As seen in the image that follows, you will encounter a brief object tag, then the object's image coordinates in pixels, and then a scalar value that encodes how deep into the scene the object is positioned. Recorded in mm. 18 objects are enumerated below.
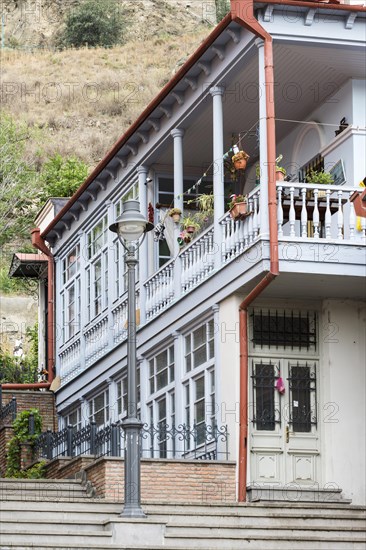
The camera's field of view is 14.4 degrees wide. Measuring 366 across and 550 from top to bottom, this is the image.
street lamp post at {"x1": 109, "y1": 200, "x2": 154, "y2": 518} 17172
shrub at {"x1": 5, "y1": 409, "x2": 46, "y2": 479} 26812
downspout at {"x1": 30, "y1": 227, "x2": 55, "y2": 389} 31797
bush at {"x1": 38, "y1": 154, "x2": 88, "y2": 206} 53031
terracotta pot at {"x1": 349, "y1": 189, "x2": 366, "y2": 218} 19688
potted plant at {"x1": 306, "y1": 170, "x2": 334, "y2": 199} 20500
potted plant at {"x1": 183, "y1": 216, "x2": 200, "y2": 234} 23469
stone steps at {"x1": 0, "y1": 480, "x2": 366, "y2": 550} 16766
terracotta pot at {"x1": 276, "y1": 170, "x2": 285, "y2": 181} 20109
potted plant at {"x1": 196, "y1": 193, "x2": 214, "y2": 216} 23219
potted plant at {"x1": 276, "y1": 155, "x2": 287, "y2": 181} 20109
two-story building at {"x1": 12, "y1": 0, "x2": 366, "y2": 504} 20016
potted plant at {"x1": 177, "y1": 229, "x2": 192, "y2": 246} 23406
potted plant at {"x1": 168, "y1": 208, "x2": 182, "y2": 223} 23781
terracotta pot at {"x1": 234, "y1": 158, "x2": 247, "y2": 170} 21359
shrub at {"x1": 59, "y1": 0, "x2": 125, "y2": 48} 93875
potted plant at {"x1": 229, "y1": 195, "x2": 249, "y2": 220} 20344
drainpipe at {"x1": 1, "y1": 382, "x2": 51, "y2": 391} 30859
